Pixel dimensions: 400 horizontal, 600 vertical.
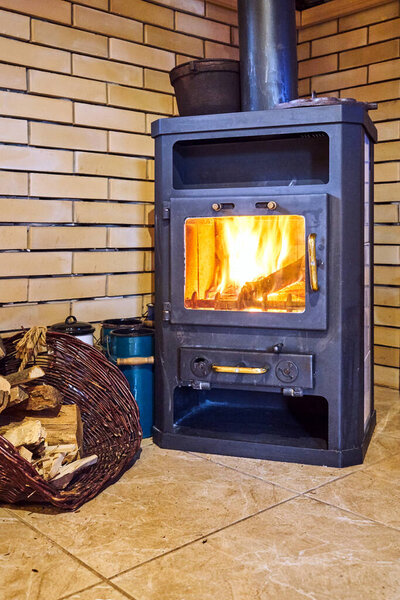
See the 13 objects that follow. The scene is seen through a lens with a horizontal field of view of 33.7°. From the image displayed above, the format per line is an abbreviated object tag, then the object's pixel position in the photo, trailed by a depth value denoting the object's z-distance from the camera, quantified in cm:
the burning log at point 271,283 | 221
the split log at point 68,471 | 189
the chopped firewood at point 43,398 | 208
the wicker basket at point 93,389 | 223
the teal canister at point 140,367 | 252
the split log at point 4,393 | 191
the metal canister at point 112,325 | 264
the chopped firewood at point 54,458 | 190
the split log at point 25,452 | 189
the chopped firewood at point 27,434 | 192
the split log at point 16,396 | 196
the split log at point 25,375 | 204
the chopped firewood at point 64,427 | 209
